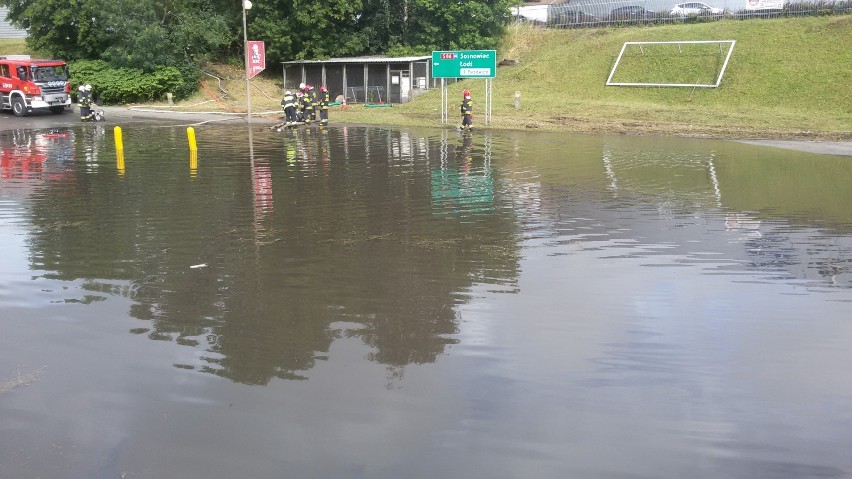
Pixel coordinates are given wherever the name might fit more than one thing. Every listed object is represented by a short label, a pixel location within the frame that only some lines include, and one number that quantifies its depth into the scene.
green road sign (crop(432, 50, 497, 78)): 31.16
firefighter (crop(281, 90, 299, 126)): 30.03
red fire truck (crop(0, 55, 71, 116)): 36.09
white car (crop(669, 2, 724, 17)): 44.72
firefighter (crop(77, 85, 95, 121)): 33.88
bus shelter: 40.47
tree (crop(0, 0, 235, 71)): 42.12
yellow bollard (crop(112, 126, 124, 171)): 20.28
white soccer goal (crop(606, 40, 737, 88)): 36.56
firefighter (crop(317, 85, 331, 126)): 30.61
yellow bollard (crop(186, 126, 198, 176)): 21.14
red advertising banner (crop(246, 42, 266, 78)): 36.69
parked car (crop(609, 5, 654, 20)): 46.28
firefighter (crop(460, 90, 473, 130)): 29.09
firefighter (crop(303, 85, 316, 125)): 31.22
